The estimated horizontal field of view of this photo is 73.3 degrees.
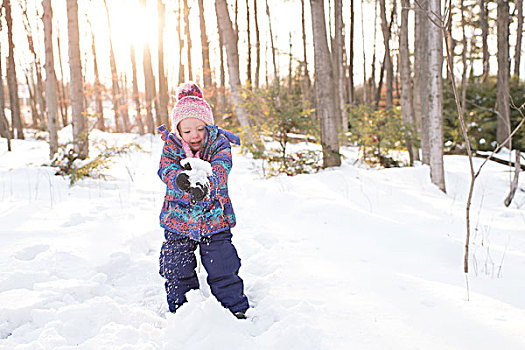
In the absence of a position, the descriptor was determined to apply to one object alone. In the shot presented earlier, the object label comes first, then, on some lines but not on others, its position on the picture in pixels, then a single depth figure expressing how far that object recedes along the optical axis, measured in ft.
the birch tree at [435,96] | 16.03
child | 7.31
